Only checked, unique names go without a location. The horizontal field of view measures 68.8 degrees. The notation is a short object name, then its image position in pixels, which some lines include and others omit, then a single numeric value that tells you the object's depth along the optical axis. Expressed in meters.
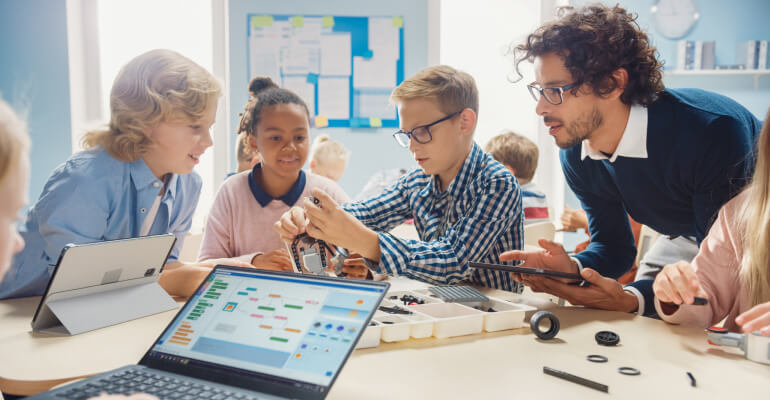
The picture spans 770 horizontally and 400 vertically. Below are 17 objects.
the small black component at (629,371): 0.88
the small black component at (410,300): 1.20
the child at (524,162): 2.95
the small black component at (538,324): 1.04
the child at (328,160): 3.74
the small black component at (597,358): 0.93
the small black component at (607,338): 1.02
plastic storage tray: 1.01
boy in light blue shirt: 1.33
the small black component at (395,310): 1.11
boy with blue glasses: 1.48
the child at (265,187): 1.98
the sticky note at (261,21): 4.14
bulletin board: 4.17
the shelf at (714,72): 4.11
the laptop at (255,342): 0.76
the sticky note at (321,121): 4.26
